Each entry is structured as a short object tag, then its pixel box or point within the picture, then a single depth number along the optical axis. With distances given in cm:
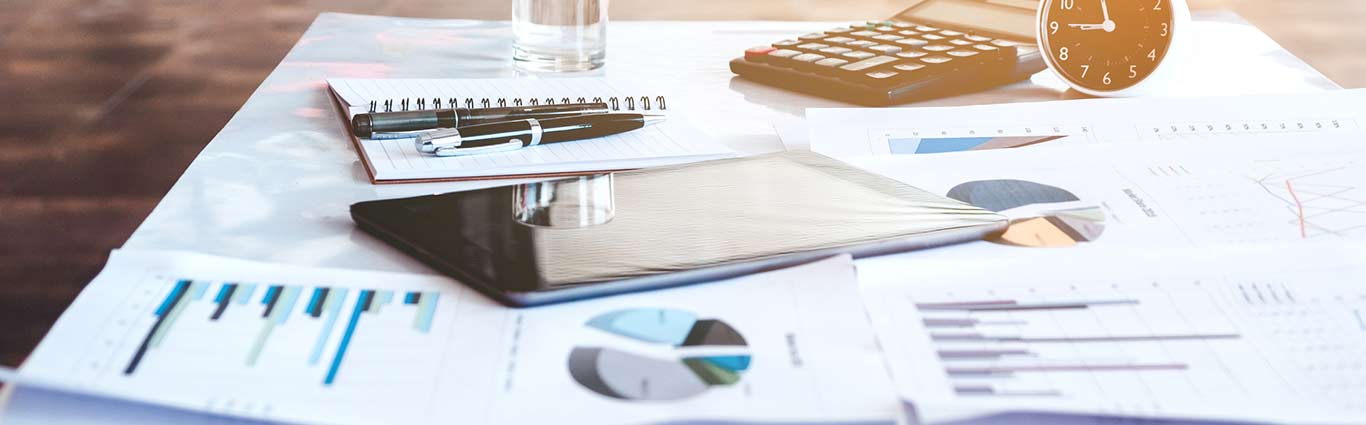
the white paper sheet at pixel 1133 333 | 41
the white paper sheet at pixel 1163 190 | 57
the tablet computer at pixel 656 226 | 49
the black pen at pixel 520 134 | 69
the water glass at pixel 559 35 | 92
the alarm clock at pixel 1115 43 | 85
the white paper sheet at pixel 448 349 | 39
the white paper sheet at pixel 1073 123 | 73
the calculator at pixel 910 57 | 85
